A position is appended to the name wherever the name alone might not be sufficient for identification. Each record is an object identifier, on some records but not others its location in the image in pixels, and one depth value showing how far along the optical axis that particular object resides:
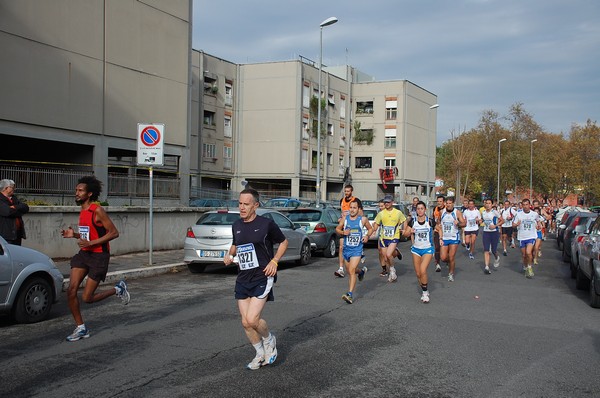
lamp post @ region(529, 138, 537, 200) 61.22
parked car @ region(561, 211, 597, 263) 18.89
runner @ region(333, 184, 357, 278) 13.05
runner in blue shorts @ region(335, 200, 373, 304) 9.92
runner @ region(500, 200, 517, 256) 21.19
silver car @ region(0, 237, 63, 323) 7.66
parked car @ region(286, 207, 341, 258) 17.92
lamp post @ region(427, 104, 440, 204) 63.59
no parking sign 13.85
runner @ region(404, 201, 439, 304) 10.30
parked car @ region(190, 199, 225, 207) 29.64
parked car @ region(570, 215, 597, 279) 12.34
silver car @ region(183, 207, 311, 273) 13.24
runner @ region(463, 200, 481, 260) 16.86
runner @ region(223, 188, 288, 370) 5.74
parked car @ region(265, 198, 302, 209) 32.34
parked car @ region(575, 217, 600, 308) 9.80
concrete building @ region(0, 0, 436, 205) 20.41
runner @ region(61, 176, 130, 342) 7.00
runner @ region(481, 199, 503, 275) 15.76
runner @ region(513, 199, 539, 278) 14.70
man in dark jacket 9.24
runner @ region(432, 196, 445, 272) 13.77
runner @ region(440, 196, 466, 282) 13.12
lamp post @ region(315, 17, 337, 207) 31.57
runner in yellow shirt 12.80
